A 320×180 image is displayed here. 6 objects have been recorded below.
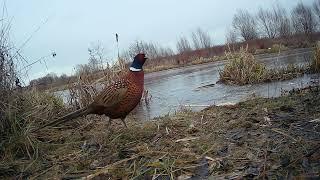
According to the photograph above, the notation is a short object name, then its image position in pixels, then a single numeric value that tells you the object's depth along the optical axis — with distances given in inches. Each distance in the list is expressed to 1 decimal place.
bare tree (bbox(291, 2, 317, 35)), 1007.9
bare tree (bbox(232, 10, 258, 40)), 1543.5
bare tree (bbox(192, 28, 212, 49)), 1657.4
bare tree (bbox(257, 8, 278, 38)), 1494.0
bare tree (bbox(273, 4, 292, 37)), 1368.4
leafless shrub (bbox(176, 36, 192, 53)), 1593.9
